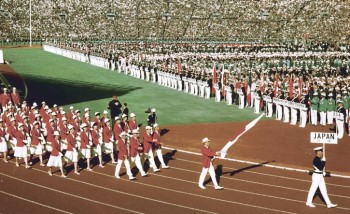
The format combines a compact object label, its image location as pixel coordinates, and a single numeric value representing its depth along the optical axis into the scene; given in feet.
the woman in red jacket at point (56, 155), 55.88
